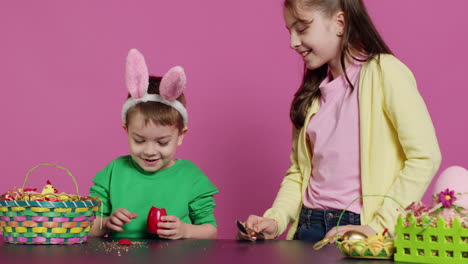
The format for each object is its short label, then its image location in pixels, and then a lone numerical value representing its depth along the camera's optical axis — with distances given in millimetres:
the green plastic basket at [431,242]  1291
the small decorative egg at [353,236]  1426
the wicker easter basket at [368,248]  1385
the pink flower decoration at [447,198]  1352
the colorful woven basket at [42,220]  1667
